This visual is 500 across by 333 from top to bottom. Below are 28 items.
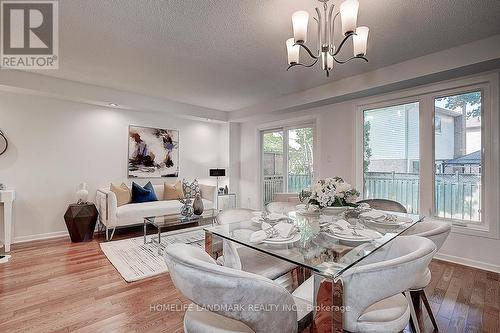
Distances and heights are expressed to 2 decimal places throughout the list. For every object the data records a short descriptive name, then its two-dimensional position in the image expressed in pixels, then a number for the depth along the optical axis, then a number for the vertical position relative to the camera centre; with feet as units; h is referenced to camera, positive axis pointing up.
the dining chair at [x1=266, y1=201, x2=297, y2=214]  8.60 -1.41
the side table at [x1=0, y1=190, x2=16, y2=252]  10.32 -1.97
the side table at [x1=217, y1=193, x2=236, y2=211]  18.07 -2.49
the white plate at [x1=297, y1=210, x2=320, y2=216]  7.00 -1.31
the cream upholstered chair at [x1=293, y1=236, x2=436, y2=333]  3.32 -1.71
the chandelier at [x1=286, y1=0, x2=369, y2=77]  5.14 +3.23
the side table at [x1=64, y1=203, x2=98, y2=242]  11.82 -2.60
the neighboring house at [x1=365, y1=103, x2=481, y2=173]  9.47 +1.33
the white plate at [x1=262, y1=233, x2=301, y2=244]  4.68 -1.43
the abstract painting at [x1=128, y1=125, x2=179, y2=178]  15.15 +1.05
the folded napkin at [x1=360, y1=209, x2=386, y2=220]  6.18 -1.22
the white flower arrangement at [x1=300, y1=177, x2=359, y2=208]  6.48 -0.71
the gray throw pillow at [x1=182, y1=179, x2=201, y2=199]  12.45 -1.19
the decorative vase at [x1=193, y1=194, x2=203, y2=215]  12.25 -1.95
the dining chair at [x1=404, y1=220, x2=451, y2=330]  4.97 -1.54
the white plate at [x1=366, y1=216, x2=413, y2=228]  5.77 -1.35
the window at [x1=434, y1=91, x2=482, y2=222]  9.29 +0.44
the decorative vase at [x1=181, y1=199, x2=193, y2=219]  12.12 -2.12
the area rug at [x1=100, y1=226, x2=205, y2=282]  8.51 -3.63
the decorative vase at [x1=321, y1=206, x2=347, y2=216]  6.69 -1.19
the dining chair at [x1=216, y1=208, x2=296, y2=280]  5.53 -2.34
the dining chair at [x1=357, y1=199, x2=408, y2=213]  7.87 -1.24
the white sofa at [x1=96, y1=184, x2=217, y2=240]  11.89 -2.24
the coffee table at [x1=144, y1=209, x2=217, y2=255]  11.06 -2.53
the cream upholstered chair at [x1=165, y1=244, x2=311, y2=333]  2.75 -1.51
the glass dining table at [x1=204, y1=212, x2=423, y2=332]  3.29 -1.46
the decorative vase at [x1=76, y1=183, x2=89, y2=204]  12.55 -1.46
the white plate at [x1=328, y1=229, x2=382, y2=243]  4.66 -1.36
